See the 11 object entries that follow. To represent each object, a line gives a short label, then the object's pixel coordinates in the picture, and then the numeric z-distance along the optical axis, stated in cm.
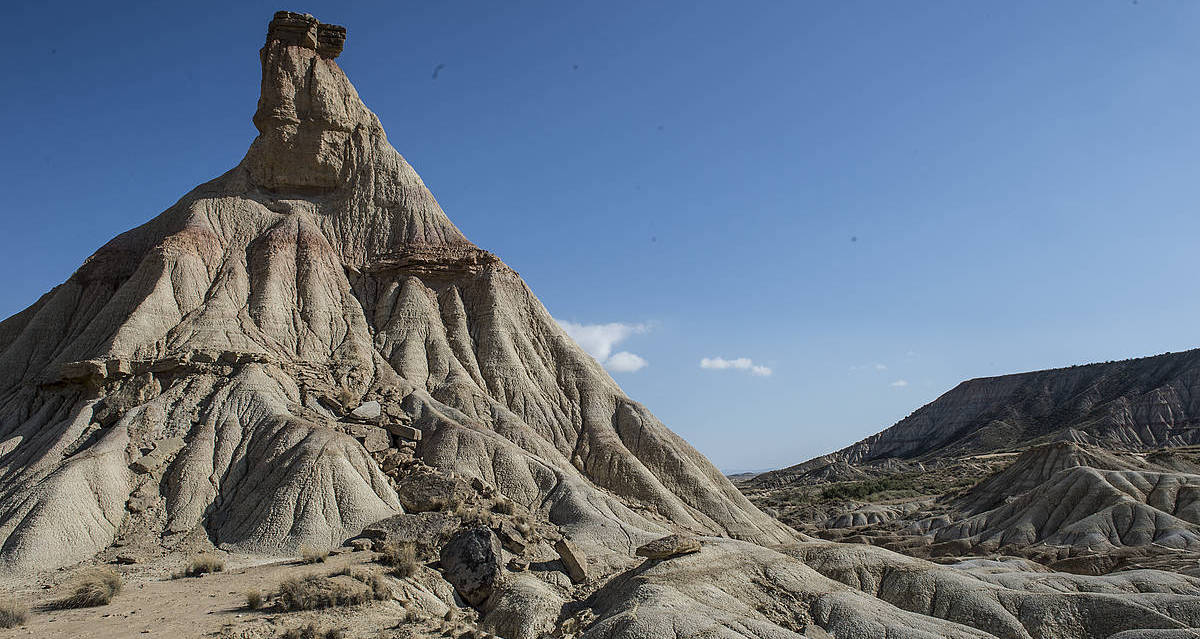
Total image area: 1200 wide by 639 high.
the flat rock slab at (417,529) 2845
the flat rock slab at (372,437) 3642
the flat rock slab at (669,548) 2544
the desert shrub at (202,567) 2570
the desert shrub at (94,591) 2161
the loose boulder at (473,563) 2491
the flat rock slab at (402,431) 3847
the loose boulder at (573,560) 2717
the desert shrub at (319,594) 2155
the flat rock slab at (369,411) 3862
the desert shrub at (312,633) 1959
